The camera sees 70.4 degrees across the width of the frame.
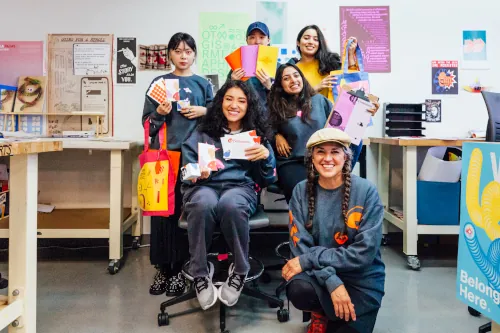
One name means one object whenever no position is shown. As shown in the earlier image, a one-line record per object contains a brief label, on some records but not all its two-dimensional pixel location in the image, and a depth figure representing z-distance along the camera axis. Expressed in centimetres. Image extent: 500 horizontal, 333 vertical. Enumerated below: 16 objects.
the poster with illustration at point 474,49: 279
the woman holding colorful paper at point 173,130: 188
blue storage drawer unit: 221
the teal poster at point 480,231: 107
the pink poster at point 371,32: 276
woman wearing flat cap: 125
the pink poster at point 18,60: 270
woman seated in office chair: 145
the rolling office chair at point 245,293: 152
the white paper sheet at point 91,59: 272
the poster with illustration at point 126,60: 274
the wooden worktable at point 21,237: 123
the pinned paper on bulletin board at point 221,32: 273
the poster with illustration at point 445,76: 279
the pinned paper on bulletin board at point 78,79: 272
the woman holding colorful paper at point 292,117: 188
